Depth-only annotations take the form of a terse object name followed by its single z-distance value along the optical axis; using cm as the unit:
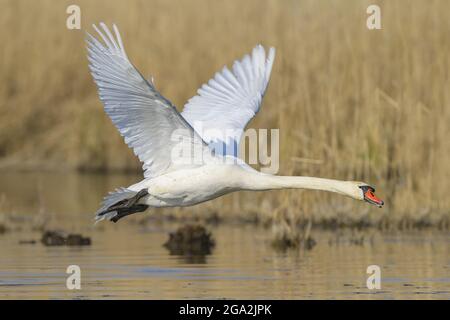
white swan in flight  1010
